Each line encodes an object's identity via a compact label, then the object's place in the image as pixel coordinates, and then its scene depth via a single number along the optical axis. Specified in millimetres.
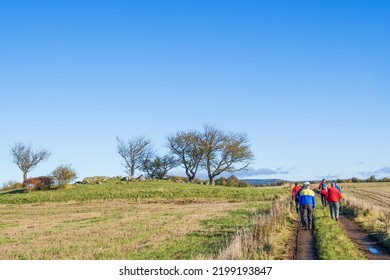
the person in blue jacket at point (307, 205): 22234
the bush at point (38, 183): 65438
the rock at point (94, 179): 75138
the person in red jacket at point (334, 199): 25484
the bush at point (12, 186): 75188
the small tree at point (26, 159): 78312
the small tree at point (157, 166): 90938
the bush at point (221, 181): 88788
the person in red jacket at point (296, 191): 29016
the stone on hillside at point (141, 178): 75350
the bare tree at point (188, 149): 90188
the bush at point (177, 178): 86694
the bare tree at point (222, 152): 88688
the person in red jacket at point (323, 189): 32600
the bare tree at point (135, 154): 90938
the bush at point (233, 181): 87375
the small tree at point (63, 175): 66875
